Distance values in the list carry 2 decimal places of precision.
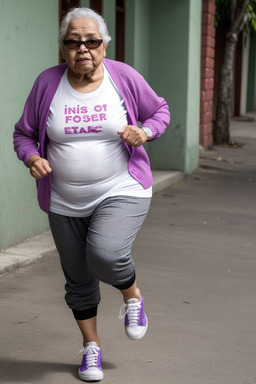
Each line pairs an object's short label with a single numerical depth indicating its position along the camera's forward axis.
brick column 17.80
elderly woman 4.83
